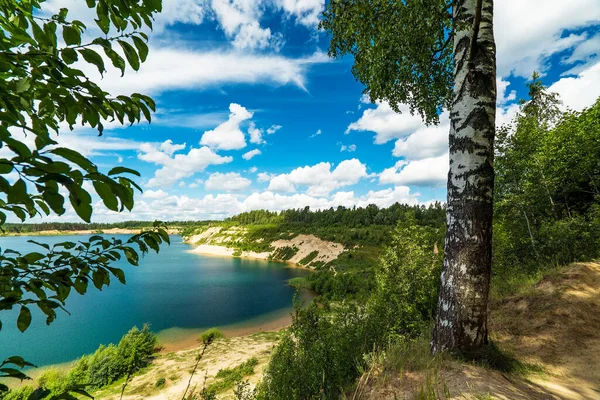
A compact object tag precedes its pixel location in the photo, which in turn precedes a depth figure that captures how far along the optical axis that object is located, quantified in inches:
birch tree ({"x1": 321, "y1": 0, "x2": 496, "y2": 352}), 168.2
